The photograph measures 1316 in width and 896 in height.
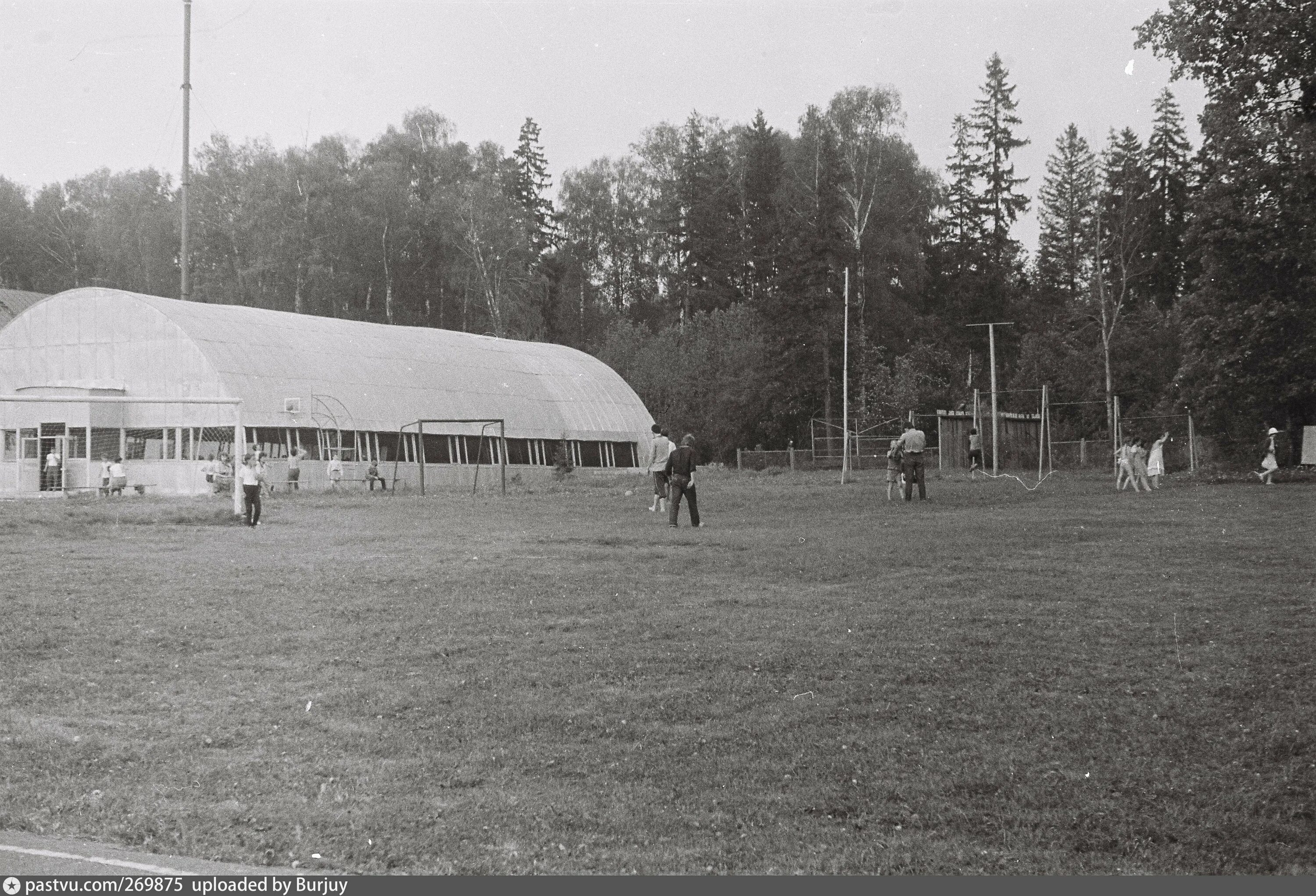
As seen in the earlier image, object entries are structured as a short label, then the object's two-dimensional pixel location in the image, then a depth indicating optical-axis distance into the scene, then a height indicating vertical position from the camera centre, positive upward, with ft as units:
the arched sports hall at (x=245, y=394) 129.29 +7.59
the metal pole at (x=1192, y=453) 128.47 +0.02
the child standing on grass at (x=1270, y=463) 104.47 -0.88
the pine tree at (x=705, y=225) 250.57 +46.52
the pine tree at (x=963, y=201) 242.58 +49.14
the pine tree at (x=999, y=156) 242.17 +58.21
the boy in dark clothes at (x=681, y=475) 76.23 -1.11
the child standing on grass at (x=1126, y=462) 104.99 -0.72
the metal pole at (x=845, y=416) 133.08 +4.28
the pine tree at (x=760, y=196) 246.88 +52.23
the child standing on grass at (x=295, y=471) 129.29 -1.17
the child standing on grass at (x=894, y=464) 100.99 -0.70
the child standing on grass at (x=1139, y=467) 104.83 -1.13
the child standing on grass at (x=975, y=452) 142.61 +0.30
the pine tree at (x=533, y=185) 274.98 +60.38
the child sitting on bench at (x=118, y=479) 118.01 -1.75
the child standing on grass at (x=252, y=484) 82.89 -1.62
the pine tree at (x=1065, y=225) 244.63 +45.78
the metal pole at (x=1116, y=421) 139.85 +3.59
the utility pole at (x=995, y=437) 128.90 +1.86
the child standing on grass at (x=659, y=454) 84.94 +0.19
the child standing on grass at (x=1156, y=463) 107.65 -0.83
